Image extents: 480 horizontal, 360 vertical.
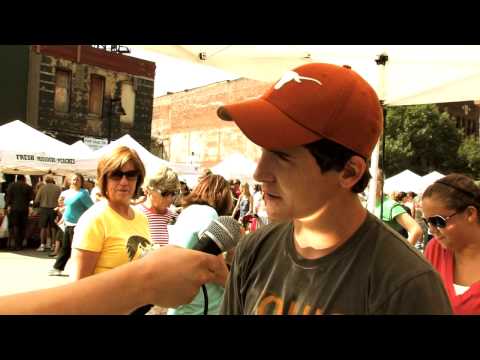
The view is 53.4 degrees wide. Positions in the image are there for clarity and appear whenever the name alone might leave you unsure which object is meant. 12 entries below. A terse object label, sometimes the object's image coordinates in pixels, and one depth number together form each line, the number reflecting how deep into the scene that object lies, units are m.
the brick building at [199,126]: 41.75
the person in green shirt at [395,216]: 5.29
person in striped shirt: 4.21
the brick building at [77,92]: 24.94
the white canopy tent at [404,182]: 20.94
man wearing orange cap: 1.24
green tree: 37.78
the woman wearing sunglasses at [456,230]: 2.54
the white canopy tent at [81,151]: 11.45
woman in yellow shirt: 2.89
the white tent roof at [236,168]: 17.28
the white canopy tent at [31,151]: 10.20
